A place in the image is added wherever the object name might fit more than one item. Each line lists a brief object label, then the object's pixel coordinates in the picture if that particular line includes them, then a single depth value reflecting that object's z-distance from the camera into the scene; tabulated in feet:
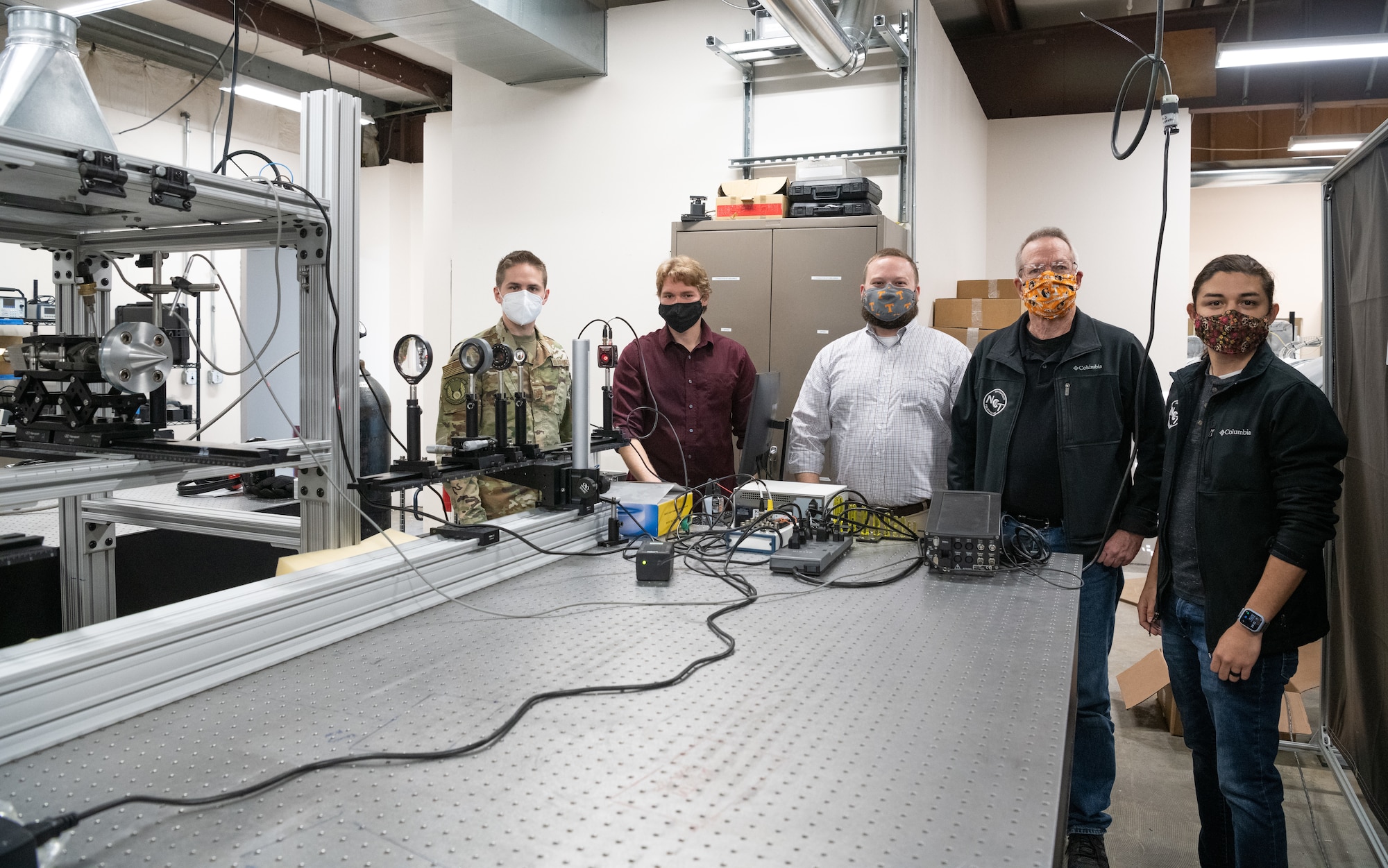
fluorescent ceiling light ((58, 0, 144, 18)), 9.27
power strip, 5.60
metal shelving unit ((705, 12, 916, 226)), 12.90
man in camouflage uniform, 8.00
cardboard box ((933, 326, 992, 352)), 14.16
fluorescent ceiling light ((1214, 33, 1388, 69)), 14.35
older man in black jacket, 6.79
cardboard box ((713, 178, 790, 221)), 12.74
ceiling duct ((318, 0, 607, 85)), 13.08
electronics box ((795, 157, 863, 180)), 12.66
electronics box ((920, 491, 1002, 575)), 5.72
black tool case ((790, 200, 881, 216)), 12.25
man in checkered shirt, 8.39
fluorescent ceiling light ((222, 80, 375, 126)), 18.79
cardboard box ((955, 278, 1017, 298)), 14.83
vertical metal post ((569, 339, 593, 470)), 6.23
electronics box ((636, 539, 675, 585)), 5.34
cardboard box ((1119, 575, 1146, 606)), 15.37
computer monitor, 8.72
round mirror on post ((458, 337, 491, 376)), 5.40
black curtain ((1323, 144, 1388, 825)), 6.91
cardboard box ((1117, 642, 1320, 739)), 9.45
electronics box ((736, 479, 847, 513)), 6.61
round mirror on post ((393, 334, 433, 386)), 5.02
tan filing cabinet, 12.21
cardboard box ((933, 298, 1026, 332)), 14.12
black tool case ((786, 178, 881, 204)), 12.21
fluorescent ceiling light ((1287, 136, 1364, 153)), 20.04
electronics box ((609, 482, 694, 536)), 6.57
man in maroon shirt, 10.08
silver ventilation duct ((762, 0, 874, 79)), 10.73
